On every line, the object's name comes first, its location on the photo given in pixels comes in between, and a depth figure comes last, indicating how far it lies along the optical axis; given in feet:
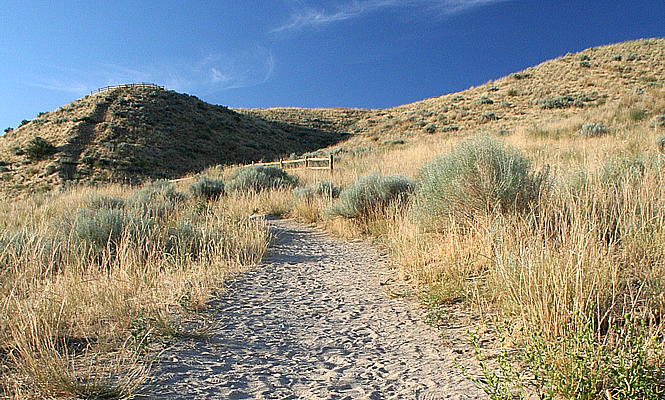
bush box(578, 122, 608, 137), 48.65
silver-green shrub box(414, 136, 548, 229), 16.22
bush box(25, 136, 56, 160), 110.73
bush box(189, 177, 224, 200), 41.14
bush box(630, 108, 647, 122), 55.88
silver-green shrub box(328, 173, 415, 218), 25.00
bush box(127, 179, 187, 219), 28.12
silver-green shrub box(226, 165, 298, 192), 42.47
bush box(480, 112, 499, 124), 91.86
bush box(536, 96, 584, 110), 87.56
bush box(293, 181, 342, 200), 33.42
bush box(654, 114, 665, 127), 48.32
